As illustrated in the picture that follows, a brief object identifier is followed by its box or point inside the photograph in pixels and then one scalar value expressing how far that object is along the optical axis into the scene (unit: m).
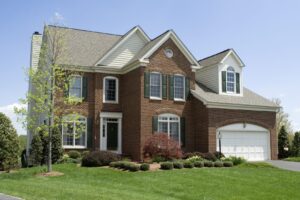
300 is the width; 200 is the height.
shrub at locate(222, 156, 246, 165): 25.33
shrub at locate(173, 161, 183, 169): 22.05
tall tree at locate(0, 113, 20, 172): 24.17
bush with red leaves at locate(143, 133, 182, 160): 25.95
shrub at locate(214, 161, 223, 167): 23.50
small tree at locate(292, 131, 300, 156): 34.62
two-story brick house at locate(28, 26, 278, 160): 28.50
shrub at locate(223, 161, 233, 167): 24.12
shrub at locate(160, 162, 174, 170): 21.52
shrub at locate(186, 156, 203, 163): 24.17
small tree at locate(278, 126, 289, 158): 35.09
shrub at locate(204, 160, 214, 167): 23.36
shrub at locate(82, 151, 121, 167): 23.23
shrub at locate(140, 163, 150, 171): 21.02
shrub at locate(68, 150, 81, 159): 27.34
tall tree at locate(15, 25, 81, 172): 21.86
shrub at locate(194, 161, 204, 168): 22.97
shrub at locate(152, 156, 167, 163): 25.56
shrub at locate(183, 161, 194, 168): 22.34
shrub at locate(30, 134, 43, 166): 25.81
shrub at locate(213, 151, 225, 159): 27.20
